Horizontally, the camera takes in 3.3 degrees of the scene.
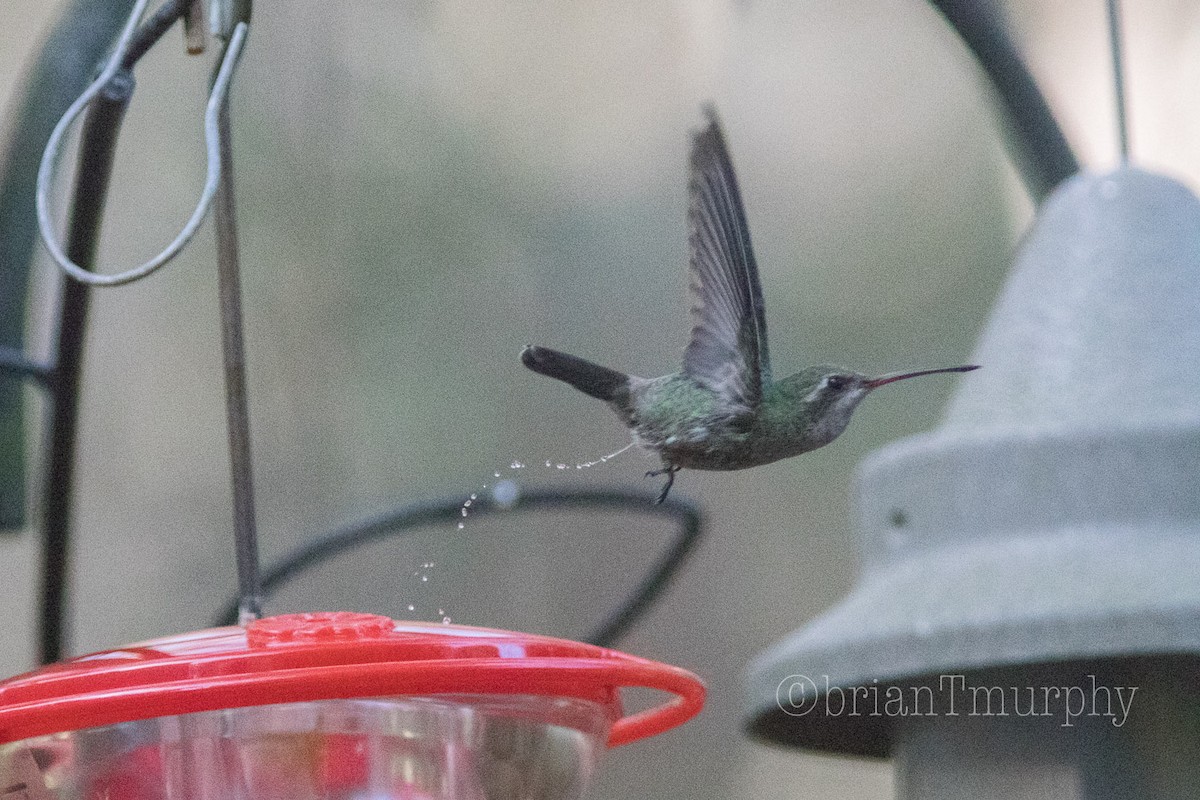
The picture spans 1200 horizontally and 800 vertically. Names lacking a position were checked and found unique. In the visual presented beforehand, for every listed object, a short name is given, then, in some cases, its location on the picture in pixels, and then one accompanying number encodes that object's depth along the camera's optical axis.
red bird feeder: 3.55
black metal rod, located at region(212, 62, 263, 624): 3.58
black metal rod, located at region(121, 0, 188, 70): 3.61
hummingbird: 3.56
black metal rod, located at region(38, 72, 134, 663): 3.65
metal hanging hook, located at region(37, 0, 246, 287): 3.56
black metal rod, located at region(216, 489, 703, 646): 4.08
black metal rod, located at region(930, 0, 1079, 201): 3.70
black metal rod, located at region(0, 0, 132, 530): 3.71
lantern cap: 3.67
